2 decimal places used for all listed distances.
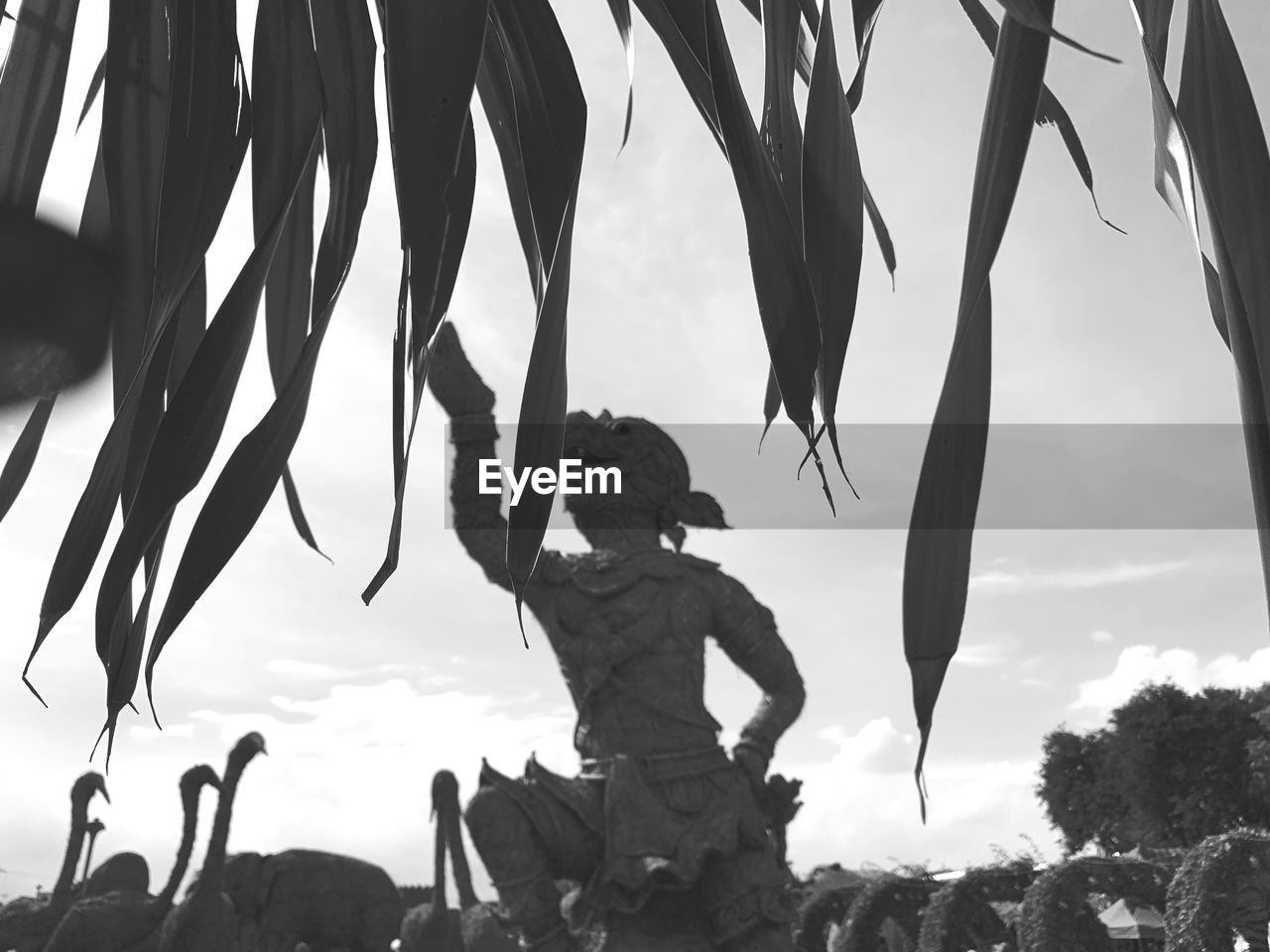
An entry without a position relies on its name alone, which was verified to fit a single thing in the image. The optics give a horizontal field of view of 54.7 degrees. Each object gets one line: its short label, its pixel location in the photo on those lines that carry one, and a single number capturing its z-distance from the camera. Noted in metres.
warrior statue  4.36
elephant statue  7.56
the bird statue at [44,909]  7.08
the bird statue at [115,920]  5.77
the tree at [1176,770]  26.45
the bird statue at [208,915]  5.68
